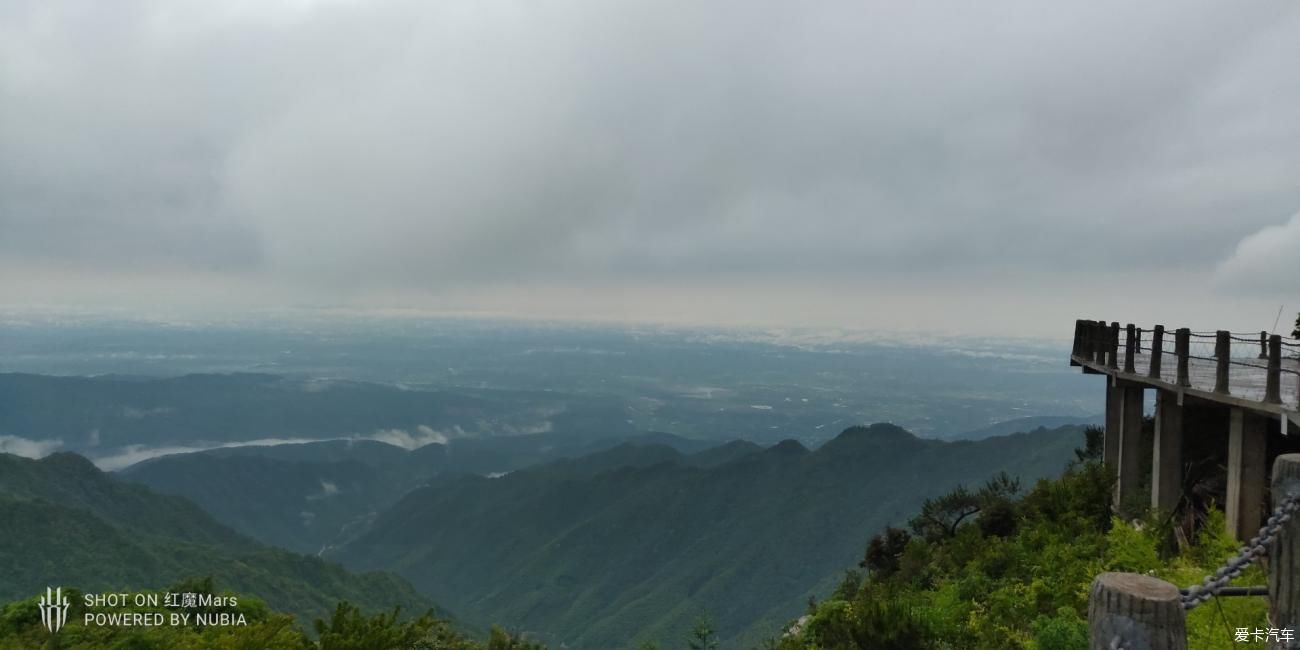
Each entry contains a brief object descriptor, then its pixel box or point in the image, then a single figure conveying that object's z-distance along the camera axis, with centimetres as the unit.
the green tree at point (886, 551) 2530
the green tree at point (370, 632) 1593
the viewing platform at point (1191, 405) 1123
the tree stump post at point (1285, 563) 342
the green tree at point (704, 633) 1851
